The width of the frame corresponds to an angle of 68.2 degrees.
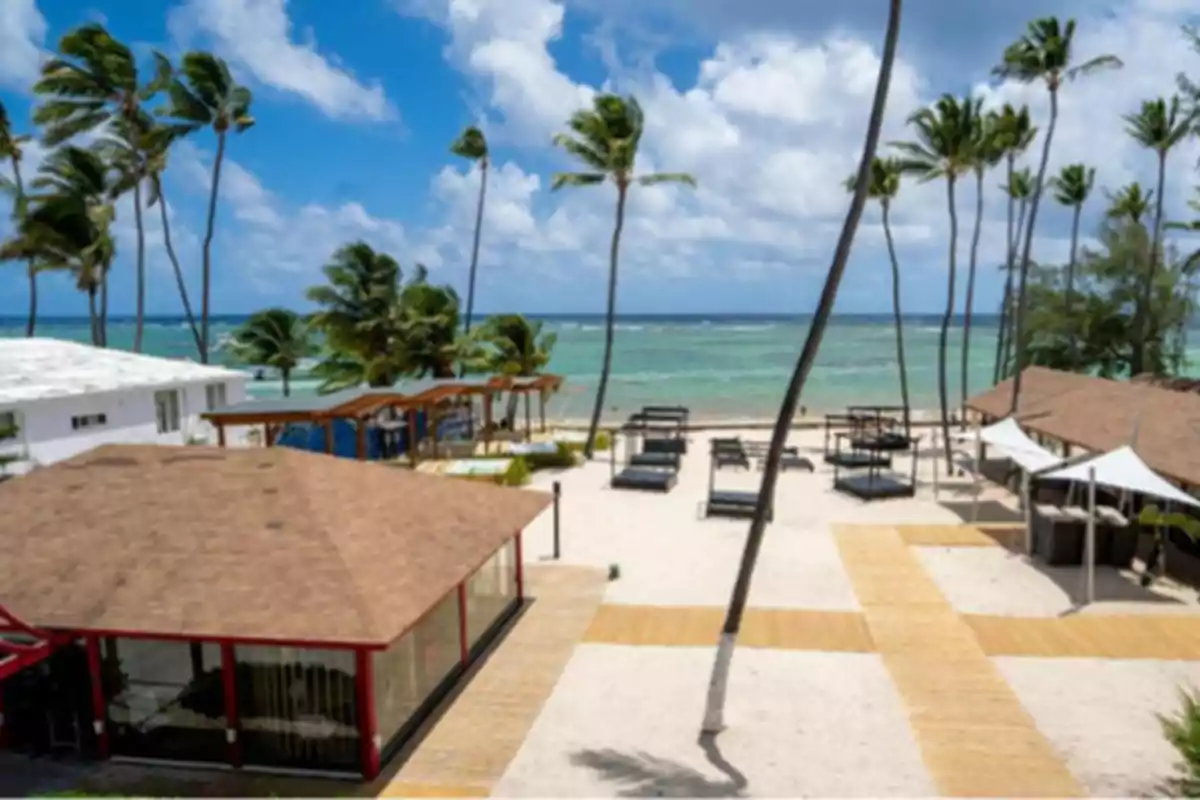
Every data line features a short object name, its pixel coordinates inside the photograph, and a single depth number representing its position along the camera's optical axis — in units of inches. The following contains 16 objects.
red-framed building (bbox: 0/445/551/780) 345.1
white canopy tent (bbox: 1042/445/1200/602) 567.2
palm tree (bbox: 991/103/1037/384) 1002.8
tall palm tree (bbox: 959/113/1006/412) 992.2
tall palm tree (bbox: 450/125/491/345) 1644.9
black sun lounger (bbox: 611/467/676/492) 932.0
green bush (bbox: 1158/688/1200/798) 308.5
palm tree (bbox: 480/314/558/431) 1359.1
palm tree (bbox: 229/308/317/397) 1439.5
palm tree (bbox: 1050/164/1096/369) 1588.3
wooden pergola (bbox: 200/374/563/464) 743.7
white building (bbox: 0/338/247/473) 866.4
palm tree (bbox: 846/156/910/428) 1162.0
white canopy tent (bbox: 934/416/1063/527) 700.2
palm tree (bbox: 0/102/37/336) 1330.0
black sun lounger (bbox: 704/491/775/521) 802.8
